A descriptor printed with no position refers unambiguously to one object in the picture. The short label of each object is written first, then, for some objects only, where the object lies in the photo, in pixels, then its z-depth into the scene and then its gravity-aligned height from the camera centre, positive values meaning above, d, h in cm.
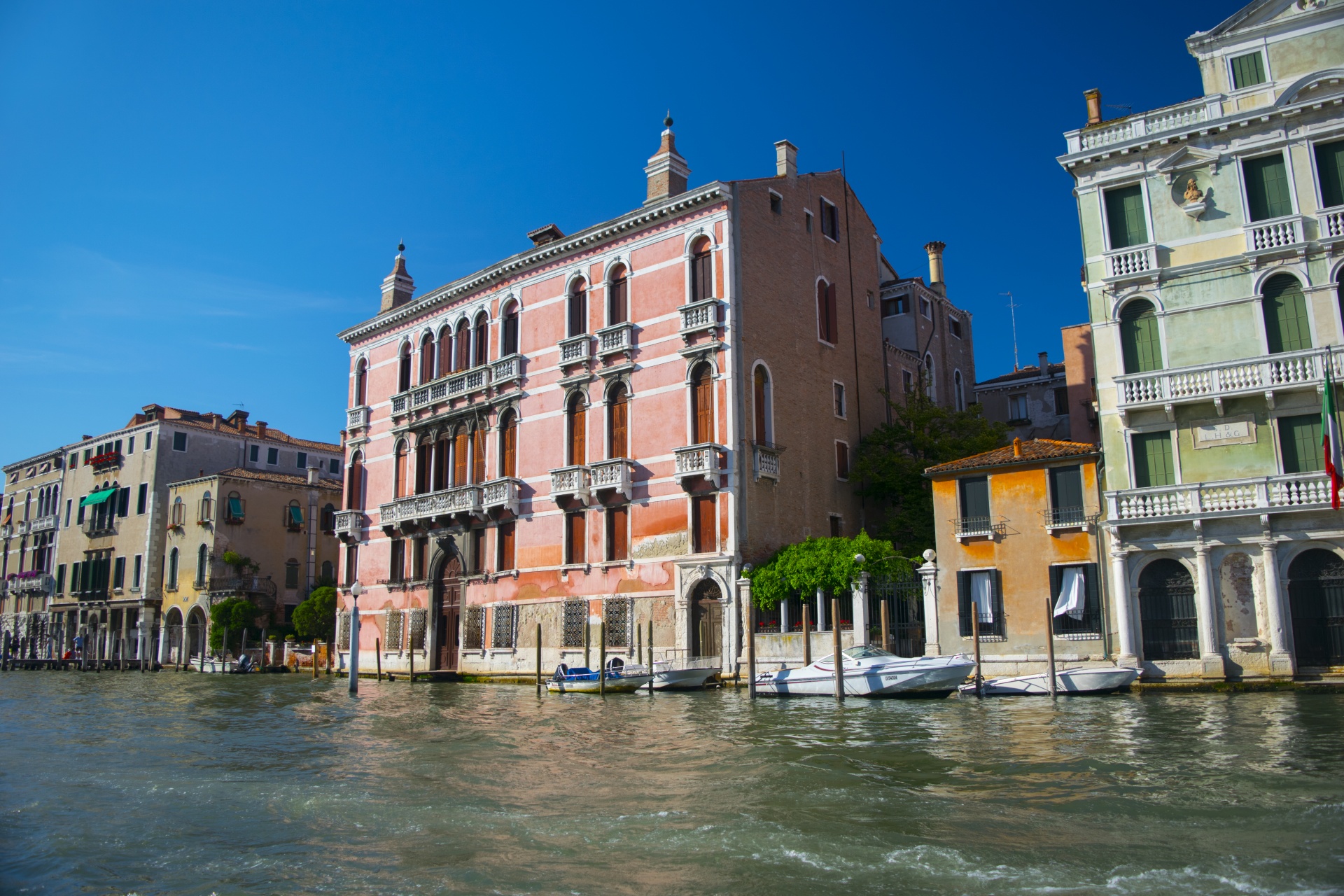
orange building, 1956 +122
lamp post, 2527 -34
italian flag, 1689 +285
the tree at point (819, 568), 2117 +113
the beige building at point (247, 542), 4209 +378
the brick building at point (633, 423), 2397 +531
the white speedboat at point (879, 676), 1872 -103
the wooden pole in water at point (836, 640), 1866 -33
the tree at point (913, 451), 2578 +441
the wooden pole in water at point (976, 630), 1858 -20
